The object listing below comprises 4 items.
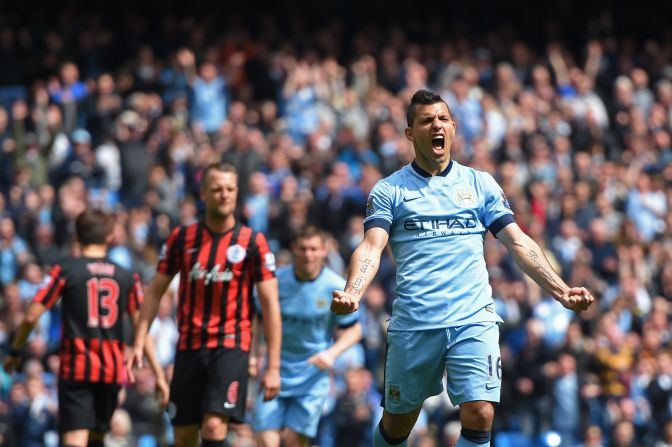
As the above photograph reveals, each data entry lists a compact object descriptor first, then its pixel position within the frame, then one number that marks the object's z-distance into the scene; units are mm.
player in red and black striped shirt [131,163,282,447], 18547
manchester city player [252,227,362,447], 21547
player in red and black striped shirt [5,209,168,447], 19672
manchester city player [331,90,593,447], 15812
